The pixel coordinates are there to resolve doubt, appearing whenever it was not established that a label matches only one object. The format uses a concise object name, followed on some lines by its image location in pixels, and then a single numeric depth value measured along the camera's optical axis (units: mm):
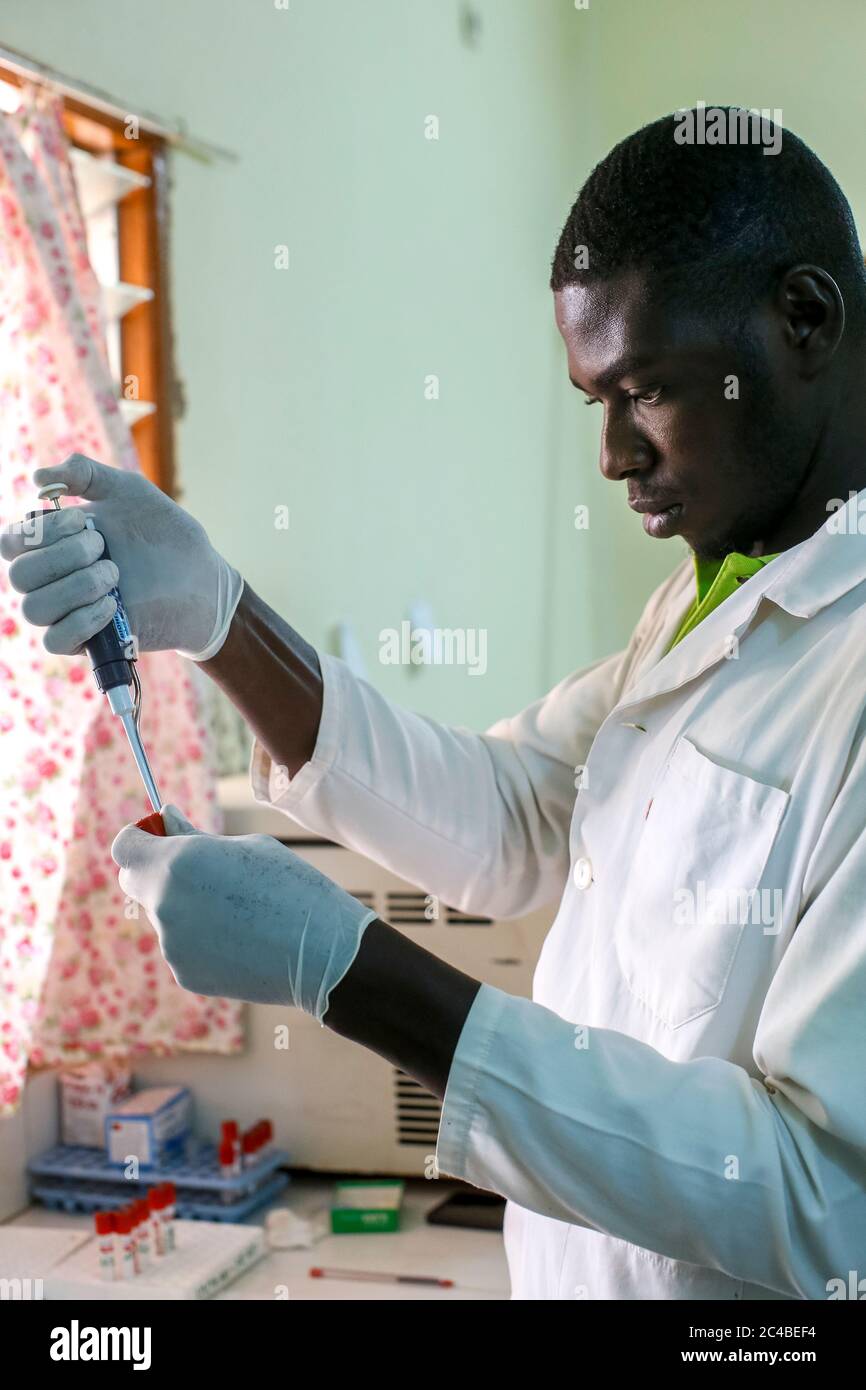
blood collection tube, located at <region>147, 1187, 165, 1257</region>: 1328
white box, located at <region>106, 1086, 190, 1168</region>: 1515
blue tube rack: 1469
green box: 1429
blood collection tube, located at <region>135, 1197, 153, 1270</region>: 1320
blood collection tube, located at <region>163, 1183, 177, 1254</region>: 1341
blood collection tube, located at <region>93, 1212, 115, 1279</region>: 1283
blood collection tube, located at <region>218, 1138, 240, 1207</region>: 1491
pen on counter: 1295
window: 2053
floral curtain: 1587
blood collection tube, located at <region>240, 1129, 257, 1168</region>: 1512
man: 720
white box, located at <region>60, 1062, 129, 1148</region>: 1583
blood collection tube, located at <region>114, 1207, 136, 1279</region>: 1283
